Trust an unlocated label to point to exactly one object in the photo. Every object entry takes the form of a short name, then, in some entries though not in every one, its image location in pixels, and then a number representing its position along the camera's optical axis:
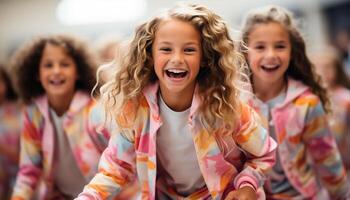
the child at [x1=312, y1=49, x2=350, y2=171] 2.63
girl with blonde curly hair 1.32
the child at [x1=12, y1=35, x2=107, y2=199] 1.78
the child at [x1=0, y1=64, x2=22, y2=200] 2.43
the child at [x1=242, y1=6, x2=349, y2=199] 1.62
